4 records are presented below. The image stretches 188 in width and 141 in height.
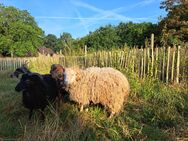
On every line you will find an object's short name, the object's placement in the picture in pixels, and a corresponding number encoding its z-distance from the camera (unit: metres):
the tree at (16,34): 20.16
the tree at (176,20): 11.85
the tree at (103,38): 14.46
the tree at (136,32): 14.25
